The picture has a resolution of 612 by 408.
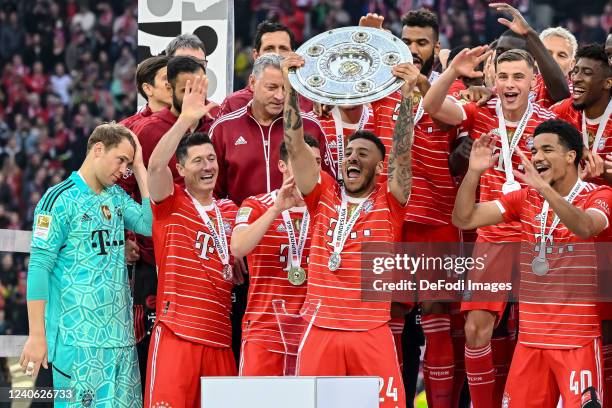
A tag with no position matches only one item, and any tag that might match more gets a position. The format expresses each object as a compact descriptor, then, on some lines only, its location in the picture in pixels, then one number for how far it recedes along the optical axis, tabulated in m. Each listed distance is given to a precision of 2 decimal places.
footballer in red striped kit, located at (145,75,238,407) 13.62
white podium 10.75
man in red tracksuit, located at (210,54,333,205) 14.59
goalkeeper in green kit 13.45
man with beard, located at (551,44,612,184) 14.39
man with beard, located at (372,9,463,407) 14.68
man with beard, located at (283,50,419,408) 12.89
